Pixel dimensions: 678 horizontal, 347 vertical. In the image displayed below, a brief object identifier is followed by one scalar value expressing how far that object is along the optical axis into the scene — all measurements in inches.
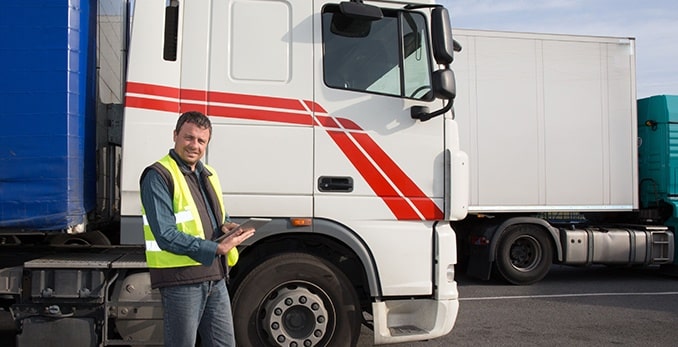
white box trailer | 320.5
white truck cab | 150.9
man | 103.6
